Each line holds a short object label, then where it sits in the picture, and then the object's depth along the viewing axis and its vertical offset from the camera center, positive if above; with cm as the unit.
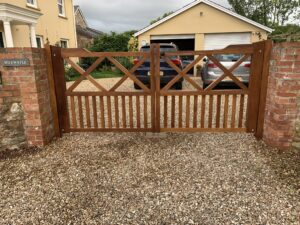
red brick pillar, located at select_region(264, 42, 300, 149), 310 -52
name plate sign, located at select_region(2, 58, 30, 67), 332 +1
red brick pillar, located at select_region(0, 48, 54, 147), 337 -43
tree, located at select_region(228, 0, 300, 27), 2689 +613
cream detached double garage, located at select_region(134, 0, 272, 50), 1299 +190
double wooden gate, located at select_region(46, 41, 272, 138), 361 -51
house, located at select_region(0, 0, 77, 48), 943 +199
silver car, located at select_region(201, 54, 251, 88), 682 -35
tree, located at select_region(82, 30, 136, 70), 1831 +150
